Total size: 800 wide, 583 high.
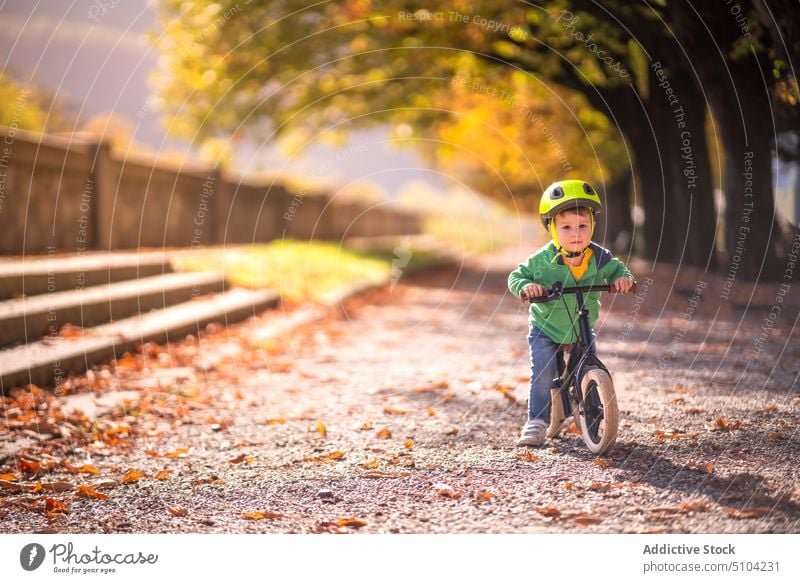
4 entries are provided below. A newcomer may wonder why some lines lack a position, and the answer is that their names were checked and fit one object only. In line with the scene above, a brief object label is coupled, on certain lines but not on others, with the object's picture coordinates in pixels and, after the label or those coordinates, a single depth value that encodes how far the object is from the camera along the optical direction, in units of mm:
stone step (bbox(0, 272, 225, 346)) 12836
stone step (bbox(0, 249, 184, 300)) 14516
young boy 7926
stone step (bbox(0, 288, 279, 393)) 11422
